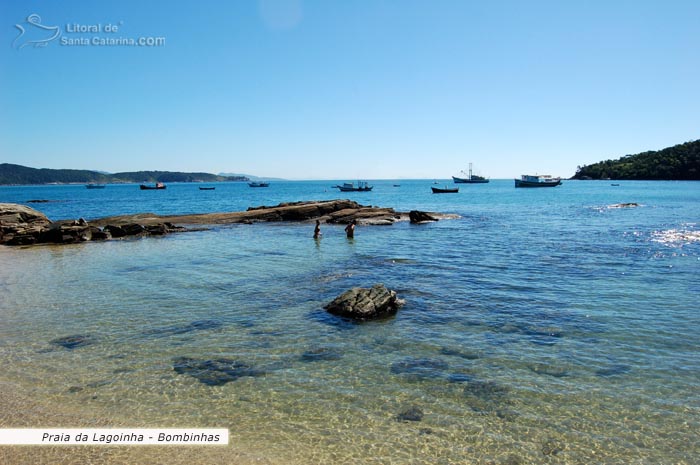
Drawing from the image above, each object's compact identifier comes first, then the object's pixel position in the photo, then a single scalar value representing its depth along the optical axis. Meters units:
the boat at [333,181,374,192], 150.38
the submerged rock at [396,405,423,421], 8.73
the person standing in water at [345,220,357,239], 38.44
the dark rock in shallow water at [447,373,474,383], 10.28
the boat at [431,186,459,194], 142.56
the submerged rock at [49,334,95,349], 12.84
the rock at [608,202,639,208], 73.22
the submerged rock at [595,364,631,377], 10.55
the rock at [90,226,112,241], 40.31
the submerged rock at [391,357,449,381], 10.59
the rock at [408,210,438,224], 52.38
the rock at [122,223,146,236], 42.41
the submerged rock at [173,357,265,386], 10.55
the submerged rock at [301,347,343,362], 11.73
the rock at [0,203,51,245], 38.12
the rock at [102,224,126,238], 41.83
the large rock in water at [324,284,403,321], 15.41
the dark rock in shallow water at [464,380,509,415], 9.07
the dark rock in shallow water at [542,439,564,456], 7.61
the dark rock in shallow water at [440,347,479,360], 11.74
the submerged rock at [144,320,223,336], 13.86
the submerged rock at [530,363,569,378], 10.60
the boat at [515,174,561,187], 181.32
